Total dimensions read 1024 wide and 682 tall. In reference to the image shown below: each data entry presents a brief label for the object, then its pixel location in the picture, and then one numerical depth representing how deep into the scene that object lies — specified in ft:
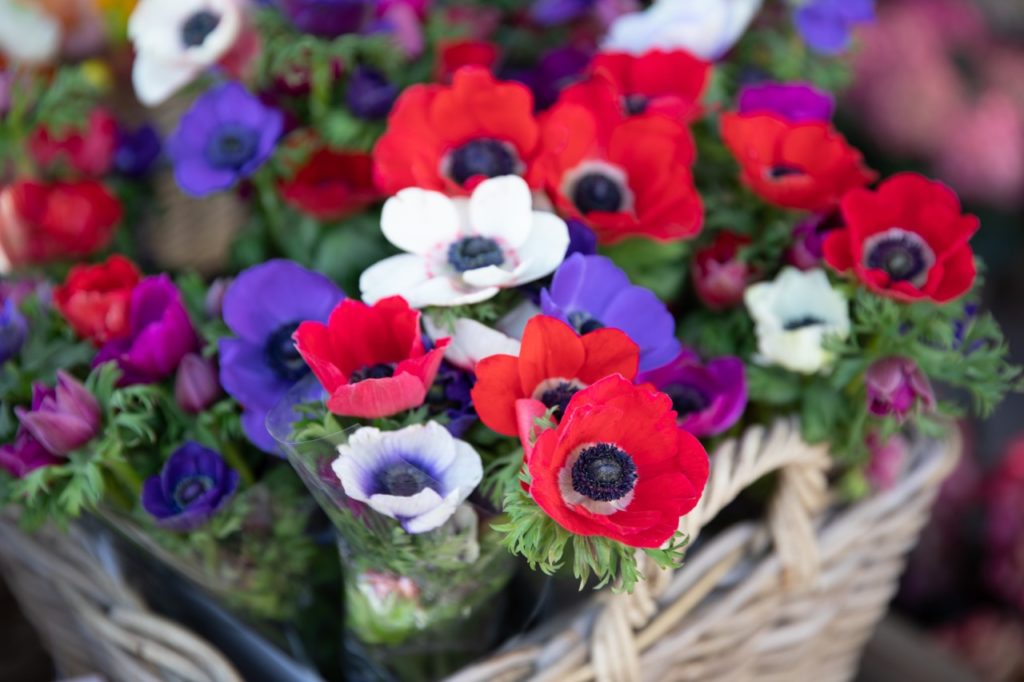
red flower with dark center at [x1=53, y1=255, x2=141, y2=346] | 2.98
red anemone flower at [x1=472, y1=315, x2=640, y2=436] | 2.73
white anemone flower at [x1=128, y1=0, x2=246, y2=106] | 3.23
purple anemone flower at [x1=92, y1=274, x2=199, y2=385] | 2.94
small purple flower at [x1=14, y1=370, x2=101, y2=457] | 2.86
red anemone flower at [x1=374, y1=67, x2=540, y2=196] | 3.04
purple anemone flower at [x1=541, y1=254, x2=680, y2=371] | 2.88
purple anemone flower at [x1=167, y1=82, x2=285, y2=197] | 3.18
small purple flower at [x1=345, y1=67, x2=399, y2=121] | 3.27
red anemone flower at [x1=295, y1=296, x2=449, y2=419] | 2.72
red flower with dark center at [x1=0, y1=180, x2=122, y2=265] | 3.26
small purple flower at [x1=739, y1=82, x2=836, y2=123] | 3.25
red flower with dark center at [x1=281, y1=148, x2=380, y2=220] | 3.22
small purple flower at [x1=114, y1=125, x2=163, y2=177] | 3.61
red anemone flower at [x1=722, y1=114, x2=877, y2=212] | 3.07
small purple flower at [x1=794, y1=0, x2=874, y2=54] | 3.49
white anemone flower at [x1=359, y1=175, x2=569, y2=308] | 2.87
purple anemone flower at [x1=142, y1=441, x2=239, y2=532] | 2.89
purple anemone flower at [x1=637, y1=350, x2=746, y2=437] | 2.98
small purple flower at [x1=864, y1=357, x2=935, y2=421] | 2.96
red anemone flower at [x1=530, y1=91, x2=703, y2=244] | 2.98
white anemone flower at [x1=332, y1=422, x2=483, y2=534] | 2.74
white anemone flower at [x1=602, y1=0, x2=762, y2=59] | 3.32
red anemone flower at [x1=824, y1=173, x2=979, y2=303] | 2.96
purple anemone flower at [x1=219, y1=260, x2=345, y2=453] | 2.94
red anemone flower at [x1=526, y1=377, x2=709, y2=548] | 2.64
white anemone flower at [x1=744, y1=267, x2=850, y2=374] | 3.01
